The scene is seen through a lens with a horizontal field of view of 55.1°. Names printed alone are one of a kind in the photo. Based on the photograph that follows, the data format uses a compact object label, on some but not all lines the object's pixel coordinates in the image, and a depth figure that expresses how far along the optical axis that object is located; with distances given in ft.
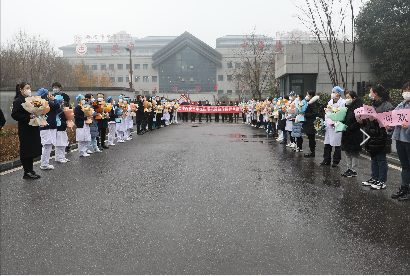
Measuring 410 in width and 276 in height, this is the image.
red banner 117.91
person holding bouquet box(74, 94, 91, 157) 39.42
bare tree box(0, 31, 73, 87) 136.98
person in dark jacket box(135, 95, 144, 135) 67.56
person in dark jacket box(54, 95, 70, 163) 34.45
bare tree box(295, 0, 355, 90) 71.15
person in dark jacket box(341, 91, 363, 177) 28.22
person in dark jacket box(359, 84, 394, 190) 23.93
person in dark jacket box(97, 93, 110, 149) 45.11
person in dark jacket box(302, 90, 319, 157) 37.43
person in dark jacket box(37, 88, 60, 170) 32.12
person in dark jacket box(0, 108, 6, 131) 27.27
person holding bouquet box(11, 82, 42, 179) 27.81
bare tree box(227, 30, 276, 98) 160.99
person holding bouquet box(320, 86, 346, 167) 31.68
